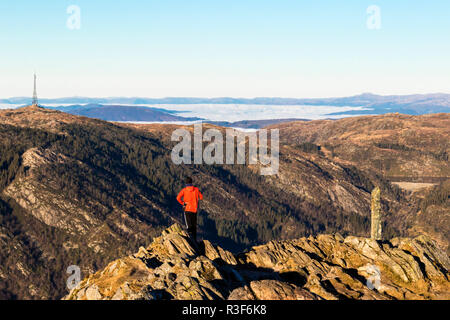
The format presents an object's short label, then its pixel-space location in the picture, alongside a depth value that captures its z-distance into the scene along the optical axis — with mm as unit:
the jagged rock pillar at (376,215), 69188
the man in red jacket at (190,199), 50219
